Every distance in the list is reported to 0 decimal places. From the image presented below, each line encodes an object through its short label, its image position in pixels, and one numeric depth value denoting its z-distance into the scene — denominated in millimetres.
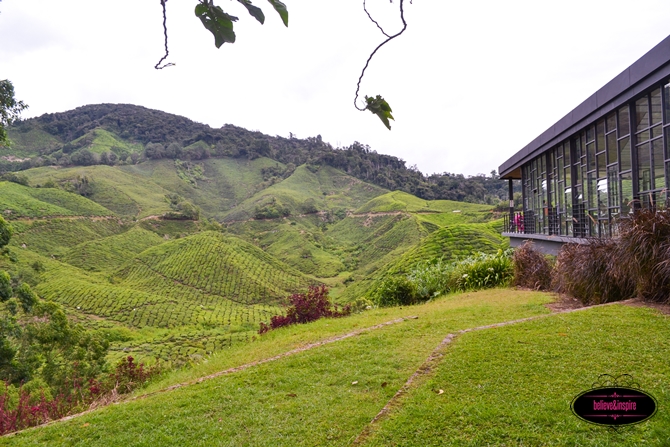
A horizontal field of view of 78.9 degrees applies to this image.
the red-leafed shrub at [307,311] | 9172
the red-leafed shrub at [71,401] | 5141
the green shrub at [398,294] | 10594
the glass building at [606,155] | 7379
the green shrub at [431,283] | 10688
